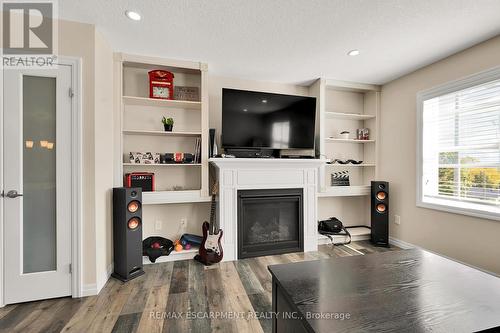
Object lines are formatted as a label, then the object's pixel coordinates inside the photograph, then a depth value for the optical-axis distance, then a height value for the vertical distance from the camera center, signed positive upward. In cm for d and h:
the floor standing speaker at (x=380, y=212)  327 -68
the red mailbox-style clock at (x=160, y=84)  270 +100
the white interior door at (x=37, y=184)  183 -16
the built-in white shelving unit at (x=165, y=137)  266 +37
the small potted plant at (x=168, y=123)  278 +53
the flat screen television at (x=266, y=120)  288 +61
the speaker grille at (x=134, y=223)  226 -59
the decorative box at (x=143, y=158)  272 +9
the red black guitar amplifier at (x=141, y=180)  264 -18
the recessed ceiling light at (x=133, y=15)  186 +128
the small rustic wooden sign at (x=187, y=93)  299 +97
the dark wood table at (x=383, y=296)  77 -54
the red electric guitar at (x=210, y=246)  262 -96
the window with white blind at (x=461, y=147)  226 +22
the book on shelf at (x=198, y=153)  286 +16
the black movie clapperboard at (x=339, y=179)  359 -22
